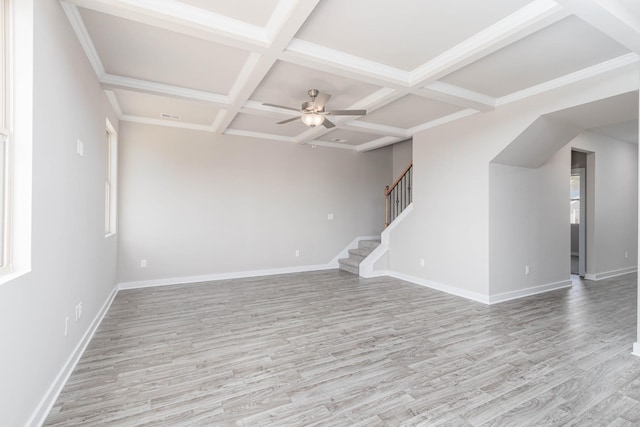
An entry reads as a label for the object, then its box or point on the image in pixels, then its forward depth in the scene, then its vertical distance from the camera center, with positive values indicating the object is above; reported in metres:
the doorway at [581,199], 6.01 +0.32
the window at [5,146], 1.64 +0.35
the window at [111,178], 4.46 +0.50
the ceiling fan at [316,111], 3.63 +1.23
